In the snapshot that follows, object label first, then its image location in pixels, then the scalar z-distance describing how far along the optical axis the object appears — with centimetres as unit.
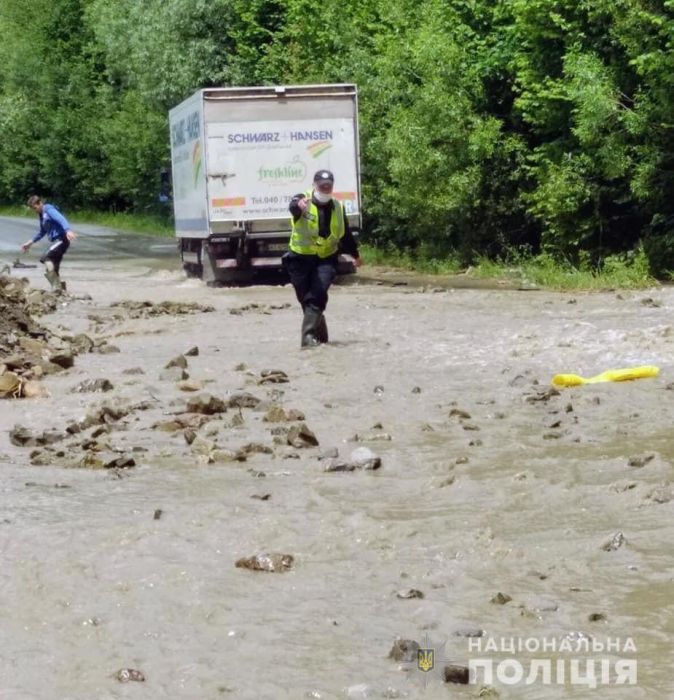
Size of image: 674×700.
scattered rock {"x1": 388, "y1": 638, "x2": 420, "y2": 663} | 540
